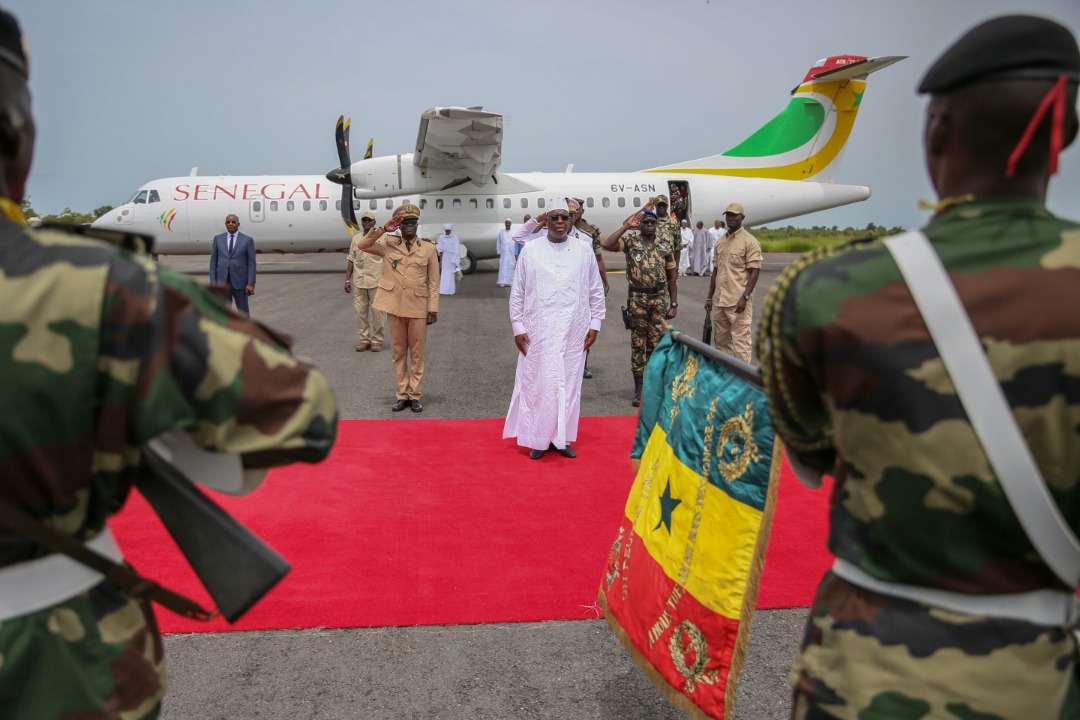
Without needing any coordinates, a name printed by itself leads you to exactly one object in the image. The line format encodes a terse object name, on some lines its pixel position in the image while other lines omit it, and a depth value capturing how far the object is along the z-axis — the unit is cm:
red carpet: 387
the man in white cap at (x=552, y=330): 610
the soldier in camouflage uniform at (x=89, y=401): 129
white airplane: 1991
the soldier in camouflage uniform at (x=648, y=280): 771
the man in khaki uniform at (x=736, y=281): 852
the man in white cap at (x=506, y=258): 1938
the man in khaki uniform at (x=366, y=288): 1075
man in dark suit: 1084
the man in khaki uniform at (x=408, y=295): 745
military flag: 259
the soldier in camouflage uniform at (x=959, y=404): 133
